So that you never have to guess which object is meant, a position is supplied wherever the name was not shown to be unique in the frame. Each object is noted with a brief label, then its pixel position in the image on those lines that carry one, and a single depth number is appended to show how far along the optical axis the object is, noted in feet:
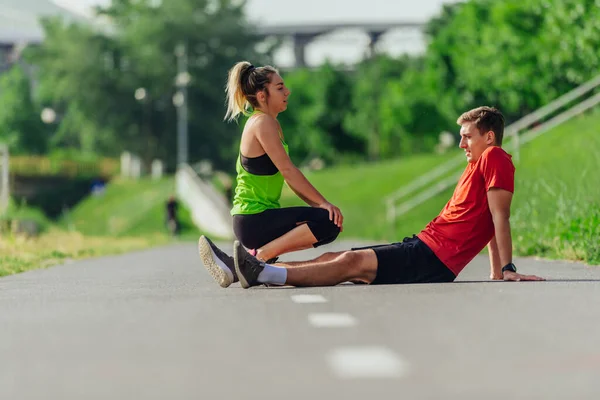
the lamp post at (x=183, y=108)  221.25
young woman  33.45
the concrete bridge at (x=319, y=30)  455.22
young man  32.50
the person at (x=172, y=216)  147.73
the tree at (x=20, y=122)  351.25
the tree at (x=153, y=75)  281.54
